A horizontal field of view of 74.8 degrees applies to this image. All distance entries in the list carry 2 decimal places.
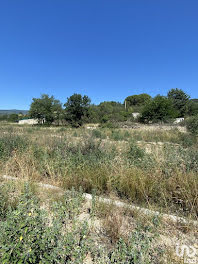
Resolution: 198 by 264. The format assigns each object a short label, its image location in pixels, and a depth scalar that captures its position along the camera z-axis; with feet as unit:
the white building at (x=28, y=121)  121.08
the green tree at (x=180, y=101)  98.37
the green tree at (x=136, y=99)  159.66
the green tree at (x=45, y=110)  93.56
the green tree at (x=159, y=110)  73.36
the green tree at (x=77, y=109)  80.94
